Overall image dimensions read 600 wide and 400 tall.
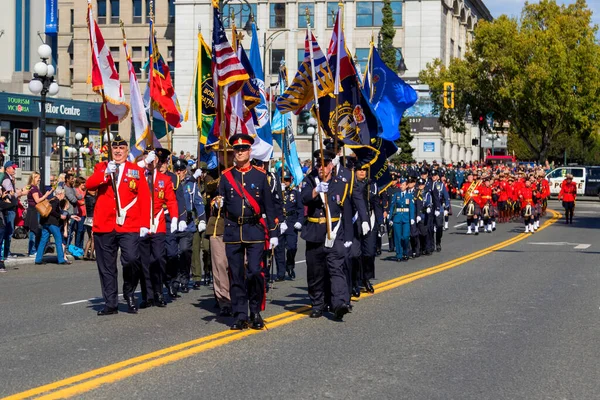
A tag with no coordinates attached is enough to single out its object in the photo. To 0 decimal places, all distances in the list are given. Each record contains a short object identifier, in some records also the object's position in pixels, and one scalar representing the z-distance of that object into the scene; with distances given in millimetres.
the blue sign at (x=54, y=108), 48969
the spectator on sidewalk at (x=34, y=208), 19484
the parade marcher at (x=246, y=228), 10430
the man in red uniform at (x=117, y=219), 11586
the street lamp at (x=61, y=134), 40938
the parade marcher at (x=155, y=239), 12375
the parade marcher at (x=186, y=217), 13648
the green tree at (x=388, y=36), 64044
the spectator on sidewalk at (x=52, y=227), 19250
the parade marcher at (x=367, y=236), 14109
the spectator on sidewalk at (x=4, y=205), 17828
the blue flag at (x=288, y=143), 21969
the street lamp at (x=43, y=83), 22656
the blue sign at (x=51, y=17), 50656
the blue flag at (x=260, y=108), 16766
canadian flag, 12672
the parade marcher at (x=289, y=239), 16203
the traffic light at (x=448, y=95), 49969
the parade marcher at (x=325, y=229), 11352
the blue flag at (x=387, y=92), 19797
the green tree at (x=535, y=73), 56750
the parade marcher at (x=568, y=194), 35534
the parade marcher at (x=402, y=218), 20594
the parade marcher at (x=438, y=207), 22516
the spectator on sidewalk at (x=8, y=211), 18891
